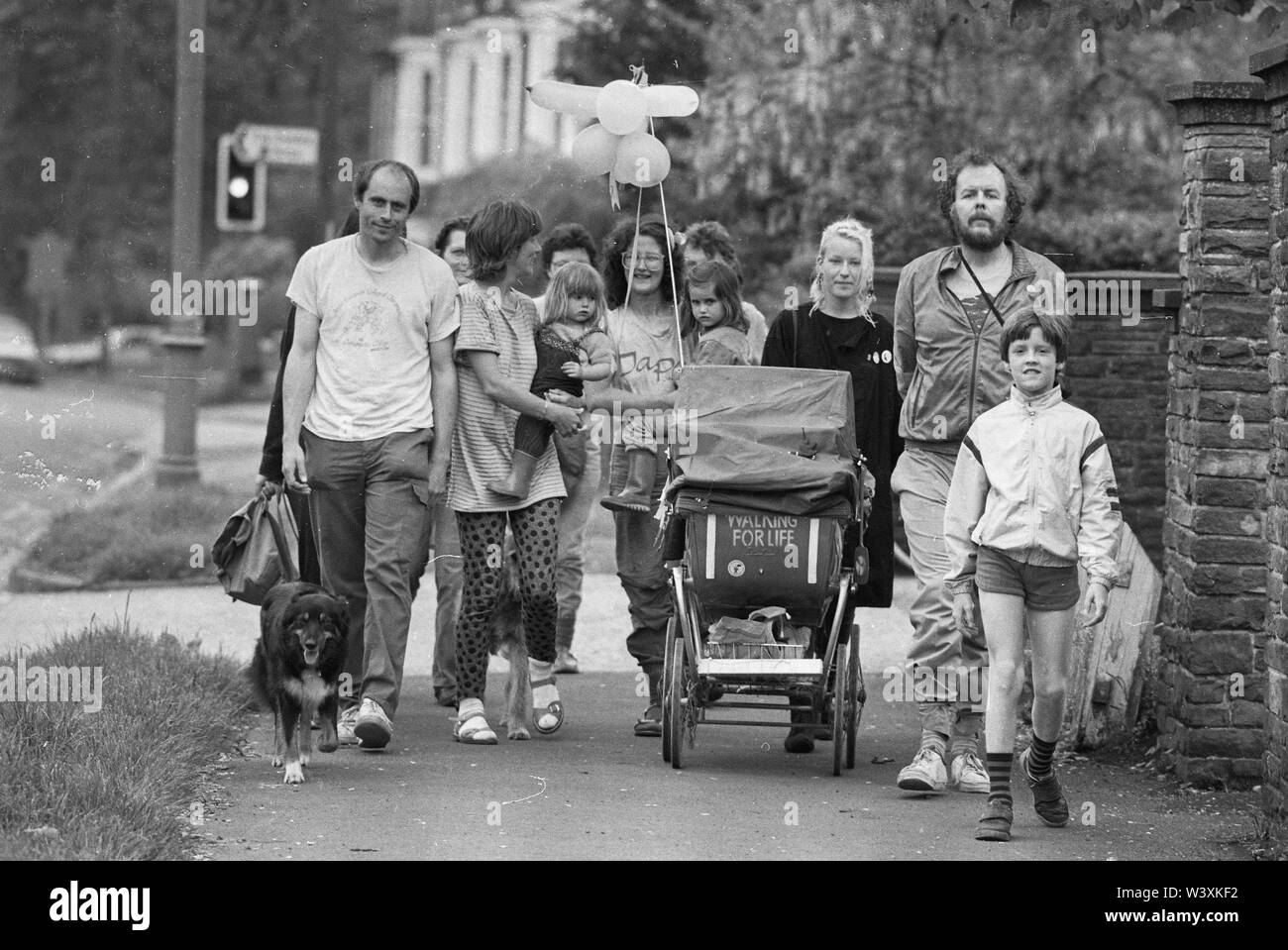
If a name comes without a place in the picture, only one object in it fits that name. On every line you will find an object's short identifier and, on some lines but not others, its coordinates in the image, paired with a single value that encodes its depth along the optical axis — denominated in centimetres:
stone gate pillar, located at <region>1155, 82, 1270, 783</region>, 1573
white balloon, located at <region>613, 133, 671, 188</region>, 1895
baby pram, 1506
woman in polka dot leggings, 1652
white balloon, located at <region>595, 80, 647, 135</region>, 1884
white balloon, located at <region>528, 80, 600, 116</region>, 1894
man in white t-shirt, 1612
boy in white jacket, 1341
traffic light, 3466
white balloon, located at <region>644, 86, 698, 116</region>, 1892
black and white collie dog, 1489
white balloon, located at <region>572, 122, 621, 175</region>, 1911
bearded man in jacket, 1531
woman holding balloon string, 1747
